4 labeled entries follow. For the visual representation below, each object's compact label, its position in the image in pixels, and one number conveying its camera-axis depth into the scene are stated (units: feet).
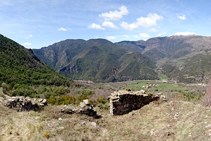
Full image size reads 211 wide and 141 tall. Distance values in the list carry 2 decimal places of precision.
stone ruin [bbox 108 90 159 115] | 50.47
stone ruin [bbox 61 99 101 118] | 43.38
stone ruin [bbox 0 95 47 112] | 39.70
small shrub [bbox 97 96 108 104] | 69.85
